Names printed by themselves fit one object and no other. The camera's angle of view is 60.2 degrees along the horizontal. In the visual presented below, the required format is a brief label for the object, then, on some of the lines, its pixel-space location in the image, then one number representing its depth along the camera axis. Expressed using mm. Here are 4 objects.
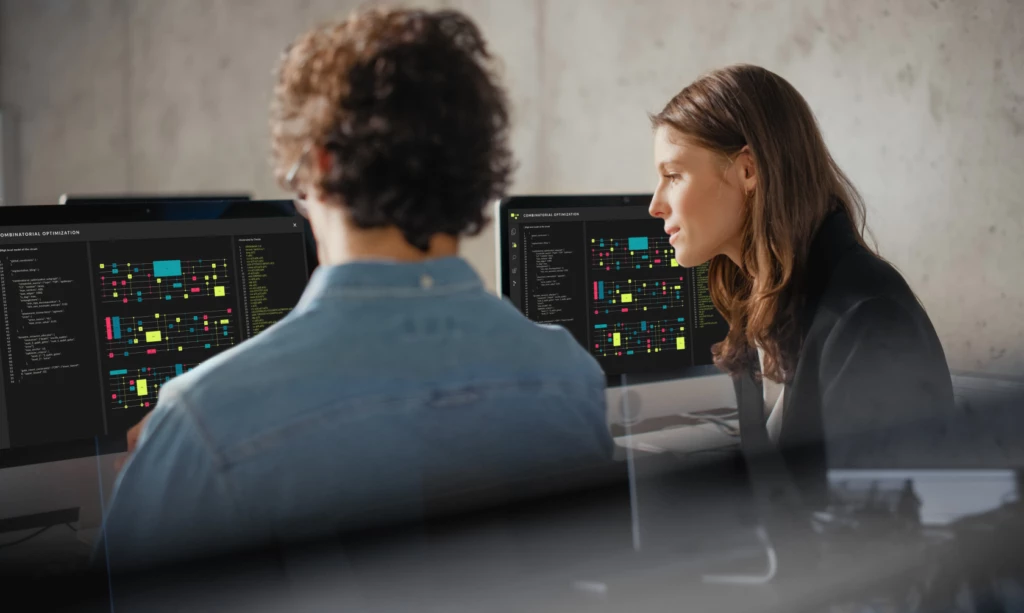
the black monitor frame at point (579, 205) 1494
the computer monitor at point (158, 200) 1248
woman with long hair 1044
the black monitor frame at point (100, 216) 1140
